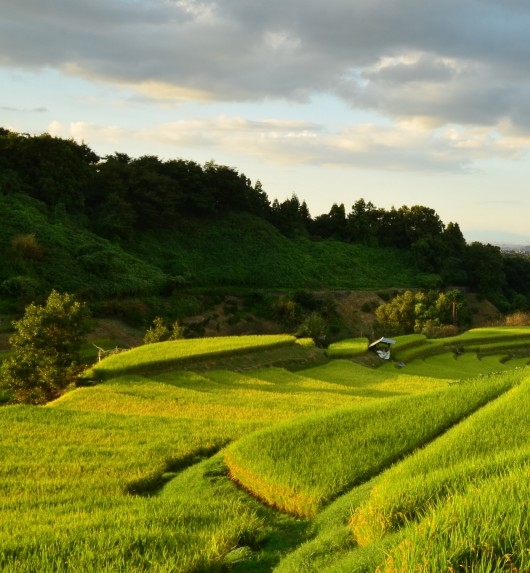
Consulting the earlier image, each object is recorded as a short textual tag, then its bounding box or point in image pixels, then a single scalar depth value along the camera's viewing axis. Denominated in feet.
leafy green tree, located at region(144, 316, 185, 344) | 85.10
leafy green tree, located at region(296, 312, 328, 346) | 102.74
